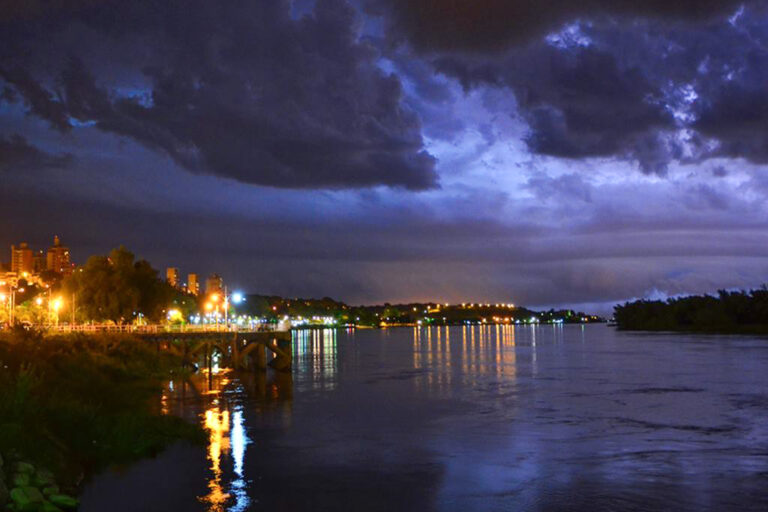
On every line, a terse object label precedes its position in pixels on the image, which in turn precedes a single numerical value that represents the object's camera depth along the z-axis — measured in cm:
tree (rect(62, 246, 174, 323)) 9725
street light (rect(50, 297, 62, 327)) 9471
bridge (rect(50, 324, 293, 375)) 7544
